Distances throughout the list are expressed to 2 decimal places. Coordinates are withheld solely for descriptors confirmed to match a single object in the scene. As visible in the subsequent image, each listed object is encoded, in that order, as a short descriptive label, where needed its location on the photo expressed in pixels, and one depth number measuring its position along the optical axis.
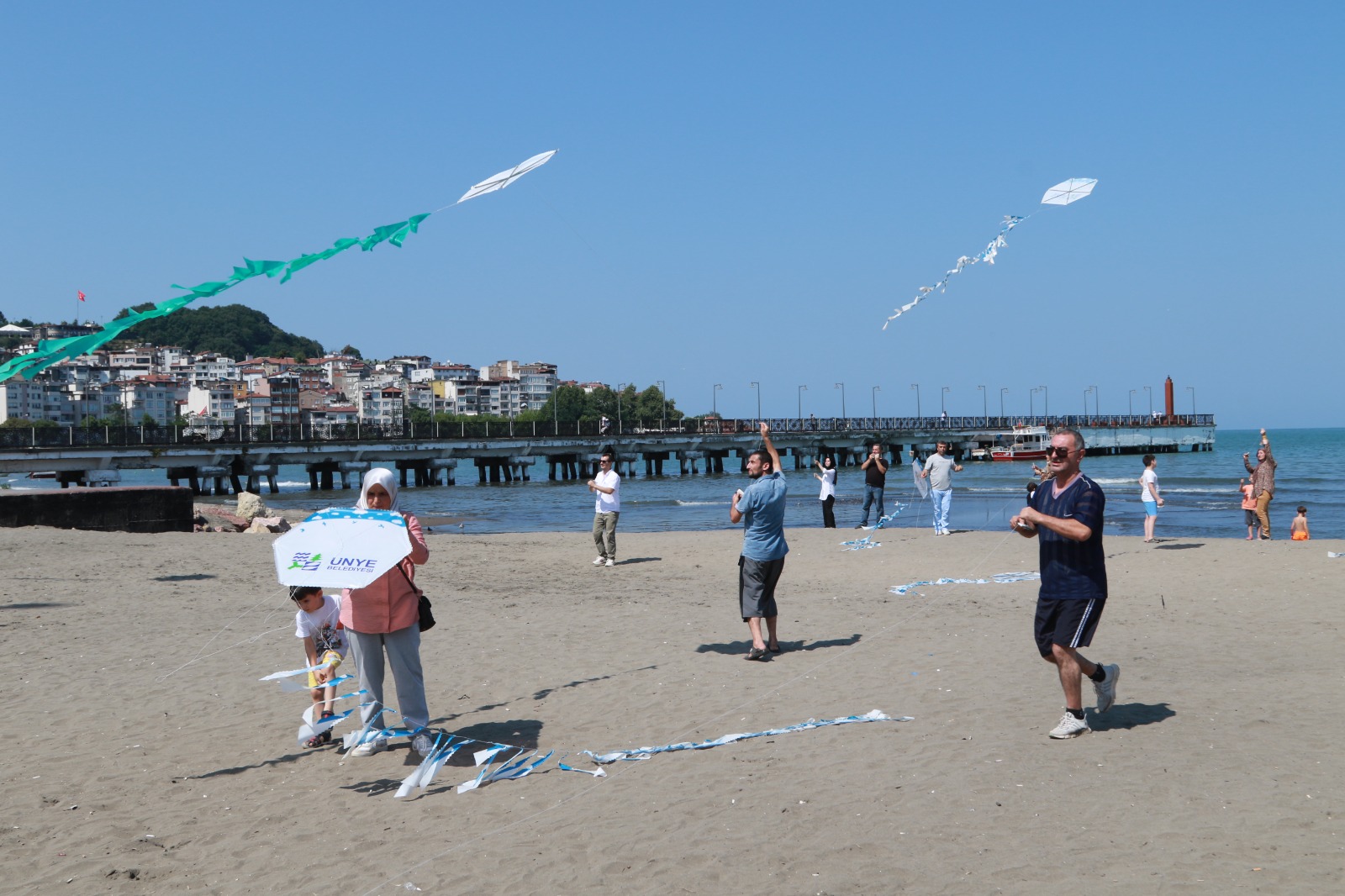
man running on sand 5.66
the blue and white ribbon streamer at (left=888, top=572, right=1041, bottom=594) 12.72
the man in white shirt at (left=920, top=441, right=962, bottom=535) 18.27
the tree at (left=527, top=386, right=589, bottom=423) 150.07
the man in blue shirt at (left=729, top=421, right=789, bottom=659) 8.44
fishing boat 83.75
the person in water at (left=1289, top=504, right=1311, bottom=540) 18.61
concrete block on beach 21.28
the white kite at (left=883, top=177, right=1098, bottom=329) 11.21
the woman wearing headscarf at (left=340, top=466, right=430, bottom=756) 5.64
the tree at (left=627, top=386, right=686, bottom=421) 110.88
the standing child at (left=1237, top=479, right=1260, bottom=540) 18.31
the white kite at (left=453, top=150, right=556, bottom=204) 8.84
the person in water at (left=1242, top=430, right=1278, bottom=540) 17.86
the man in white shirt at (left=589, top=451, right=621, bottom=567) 14.81
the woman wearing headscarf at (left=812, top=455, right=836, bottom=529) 21.20
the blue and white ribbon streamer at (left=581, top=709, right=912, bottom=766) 5.89
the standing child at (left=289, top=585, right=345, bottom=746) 6.37
